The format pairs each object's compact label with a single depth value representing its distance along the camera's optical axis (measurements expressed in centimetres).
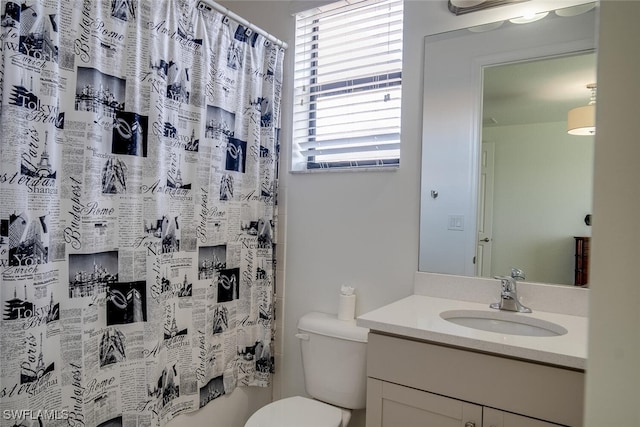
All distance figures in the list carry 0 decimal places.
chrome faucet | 142
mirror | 141
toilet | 152
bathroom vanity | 101
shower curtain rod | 160
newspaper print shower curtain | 109
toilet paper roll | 176
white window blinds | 180
